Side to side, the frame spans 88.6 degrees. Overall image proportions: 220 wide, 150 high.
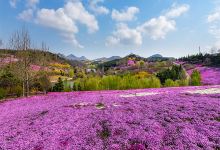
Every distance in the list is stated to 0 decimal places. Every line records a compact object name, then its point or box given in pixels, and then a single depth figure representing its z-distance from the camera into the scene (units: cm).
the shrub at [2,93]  1827
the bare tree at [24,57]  1681
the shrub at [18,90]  1962
